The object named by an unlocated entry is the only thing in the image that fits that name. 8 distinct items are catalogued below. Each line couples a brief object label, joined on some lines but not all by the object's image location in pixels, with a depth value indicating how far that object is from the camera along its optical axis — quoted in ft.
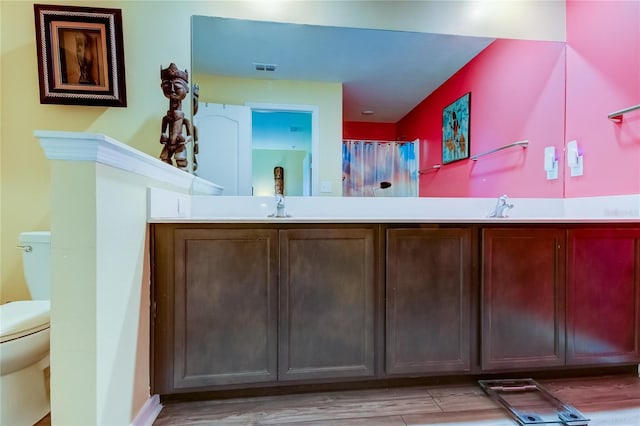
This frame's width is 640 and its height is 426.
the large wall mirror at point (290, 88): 6.12
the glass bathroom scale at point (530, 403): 4.12
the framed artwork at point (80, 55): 5.61
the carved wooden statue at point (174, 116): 5.35
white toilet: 3.59
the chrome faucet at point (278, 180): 6.19
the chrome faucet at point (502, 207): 5.87
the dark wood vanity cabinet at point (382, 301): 4.36
